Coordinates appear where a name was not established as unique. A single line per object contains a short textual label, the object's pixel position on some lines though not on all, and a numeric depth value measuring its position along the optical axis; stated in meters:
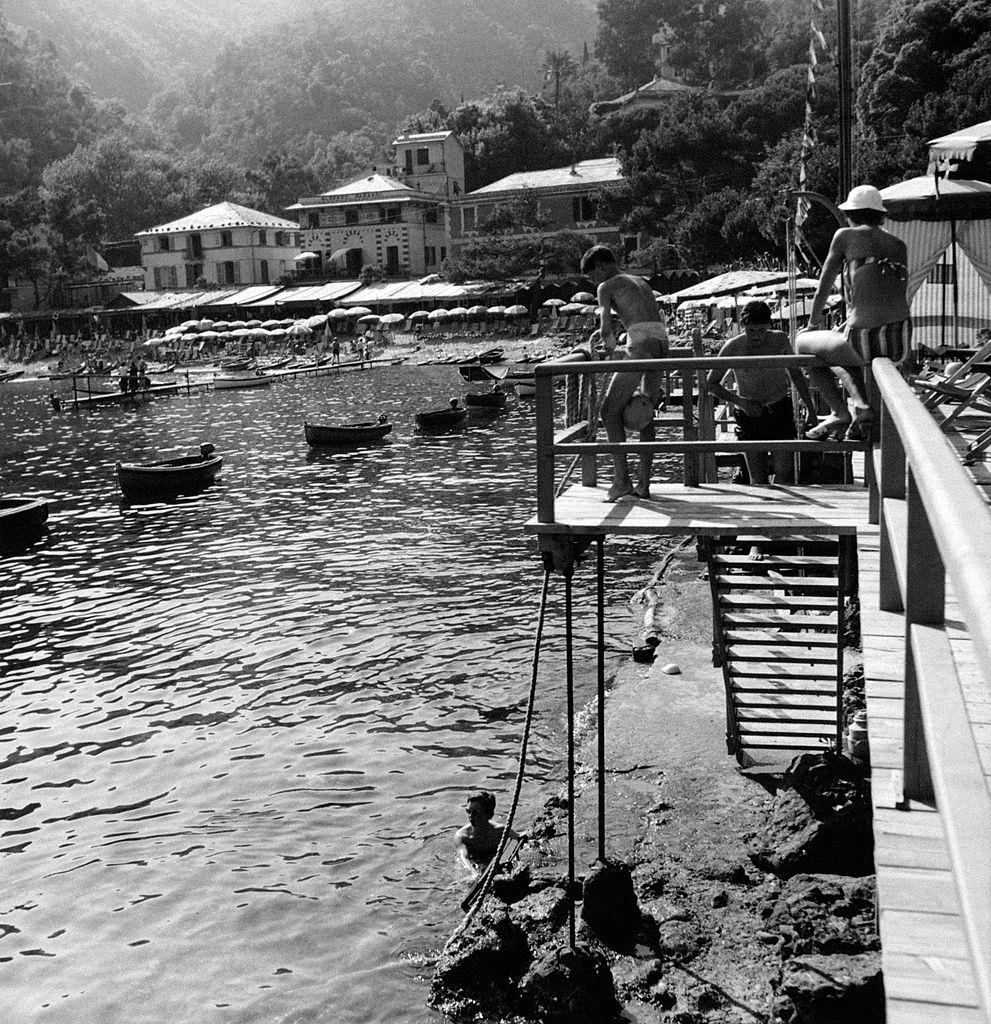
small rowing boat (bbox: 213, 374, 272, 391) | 62.00
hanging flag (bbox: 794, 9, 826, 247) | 17.45
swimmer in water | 10.02
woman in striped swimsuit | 7.41
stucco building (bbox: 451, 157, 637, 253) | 78.31
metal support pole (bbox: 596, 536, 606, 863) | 8.39
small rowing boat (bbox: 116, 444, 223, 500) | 28.53
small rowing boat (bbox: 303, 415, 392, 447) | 36.81
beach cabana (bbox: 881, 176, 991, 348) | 18.03
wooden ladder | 8.86
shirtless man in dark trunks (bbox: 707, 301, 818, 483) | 9.05
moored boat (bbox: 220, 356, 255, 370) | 69.44
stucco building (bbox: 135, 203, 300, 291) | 92.56
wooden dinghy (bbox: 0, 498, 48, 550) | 23.89
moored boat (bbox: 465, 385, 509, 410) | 43.59
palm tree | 114.26
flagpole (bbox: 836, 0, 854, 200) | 14.98
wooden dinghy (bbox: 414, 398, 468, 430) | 39.56
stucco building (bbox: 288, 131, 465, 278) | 87.50
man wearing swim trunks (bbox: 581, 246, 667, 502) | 8.18
